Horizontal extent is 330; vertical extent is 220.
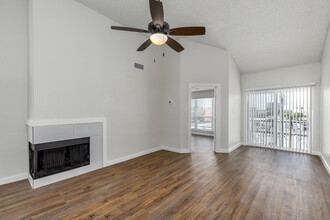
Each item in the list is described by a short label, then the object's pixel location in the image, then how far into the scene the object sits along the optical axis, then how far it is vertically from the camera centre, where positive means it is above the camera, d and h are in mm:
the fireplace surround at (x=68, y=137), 2574 -525
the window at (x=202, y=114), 7919 -262
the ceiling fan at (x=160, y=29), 2135 +1327
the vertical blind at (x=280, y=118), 4582 -303
